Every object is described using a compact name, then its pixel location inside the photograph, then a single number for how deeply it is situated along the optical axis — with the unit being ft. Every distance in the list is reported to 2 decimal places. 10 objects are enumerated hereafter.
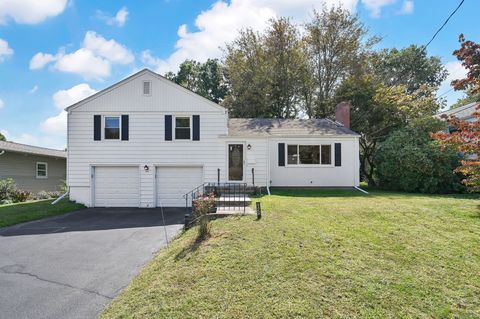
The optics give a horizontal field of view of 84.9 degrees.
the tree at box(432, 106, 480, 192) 23.15
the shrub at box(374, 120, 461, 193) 44.06
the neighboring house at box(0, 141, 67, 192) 57.57
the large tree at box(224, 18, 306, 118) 78.43
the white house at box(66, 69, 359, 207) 44.52
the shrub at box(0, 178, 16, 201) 49.96
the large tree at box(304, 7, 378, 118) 75.82
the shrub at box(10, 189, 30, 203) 51.08
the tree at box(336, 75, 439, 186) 58.85
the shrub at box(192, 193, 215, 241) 20.98
